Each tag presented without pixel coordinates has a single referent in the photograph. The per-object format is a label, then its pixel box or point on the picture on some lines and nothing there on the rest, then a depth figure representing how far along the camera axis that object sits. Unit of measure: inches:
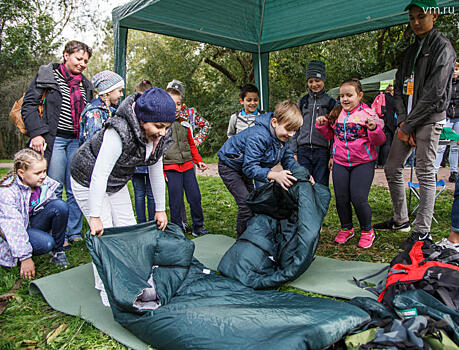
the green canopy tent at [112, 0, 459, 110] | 146.5
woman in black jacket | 124.5
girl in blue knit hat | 78.2
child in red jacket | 144.0
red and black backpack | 72.2
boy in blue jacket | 109.0
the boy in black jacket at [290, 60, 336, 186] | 142.9
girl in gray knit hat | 115.3
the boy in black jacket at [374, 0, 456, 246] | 114.1
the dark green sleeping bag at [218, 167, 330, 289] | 92.2
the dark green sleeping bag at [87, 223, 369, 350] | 60.6
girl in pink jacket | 126.1
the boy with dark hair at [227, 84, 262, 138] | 159.9
